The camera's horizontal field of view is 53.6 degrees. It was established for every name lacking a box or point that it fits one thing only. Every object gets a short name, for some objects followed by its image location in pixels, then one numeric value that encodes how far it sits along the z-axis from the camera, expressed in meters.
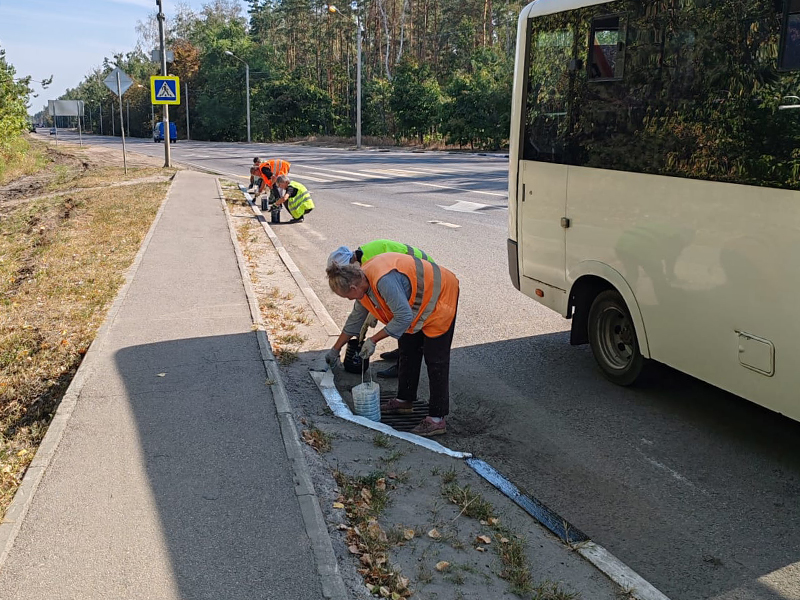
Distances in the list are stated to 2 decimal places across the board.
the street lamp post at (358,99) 44.05
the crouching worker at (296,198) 16.17
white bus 4.61
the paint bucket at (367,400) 5.88
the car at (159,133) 72.57
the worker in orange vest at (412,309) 5.19
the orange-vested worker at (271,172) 17.28
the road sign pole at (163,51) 27.91
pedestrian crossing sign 24.47
